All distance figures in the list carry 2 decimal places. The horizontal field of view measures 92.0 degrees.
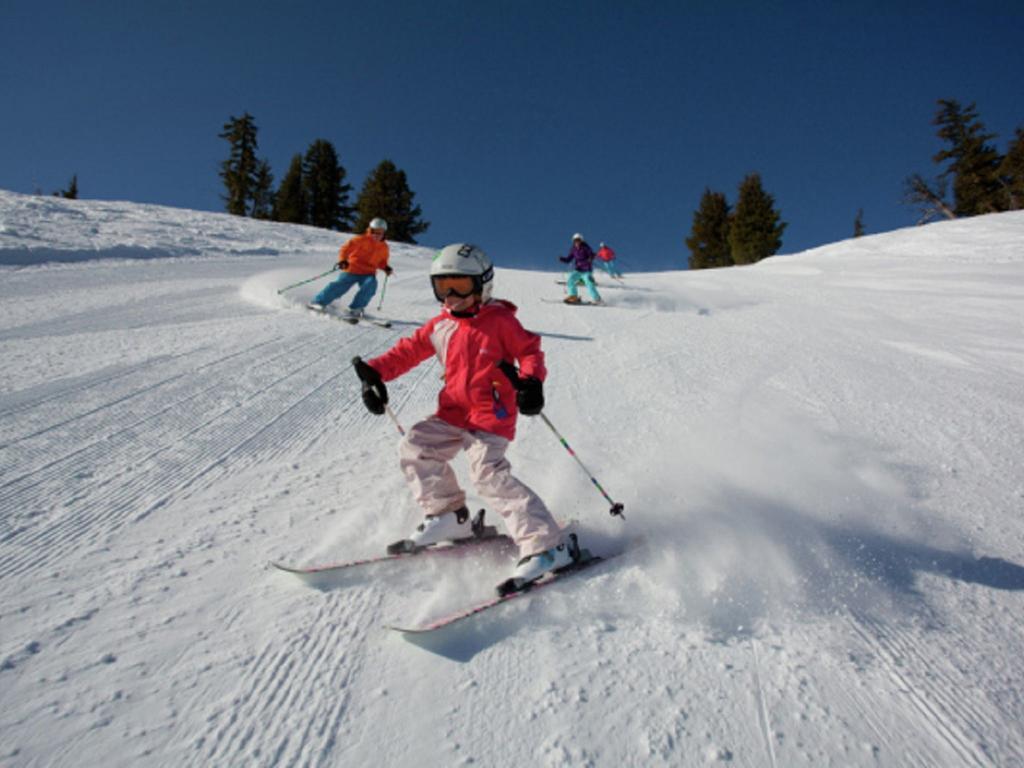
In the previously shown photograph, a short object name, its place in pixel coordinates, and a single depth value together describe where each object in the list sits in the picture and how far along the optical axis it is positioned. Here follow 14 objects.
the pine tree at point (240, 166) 43.91
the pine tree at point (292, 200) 46.88
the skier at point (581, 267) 11.46
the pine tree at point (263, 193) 47.06
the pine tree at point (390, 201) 45.44
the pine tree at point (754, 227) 41.84
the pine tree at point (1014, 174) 34.66
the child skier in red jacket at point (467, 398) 2.52
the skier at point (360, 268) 8.30
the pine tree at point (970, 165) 37.59
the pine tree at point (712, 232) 48.00
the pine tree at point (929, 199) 35.69
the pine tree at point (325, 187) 48.72
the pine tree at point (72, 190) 48.04
